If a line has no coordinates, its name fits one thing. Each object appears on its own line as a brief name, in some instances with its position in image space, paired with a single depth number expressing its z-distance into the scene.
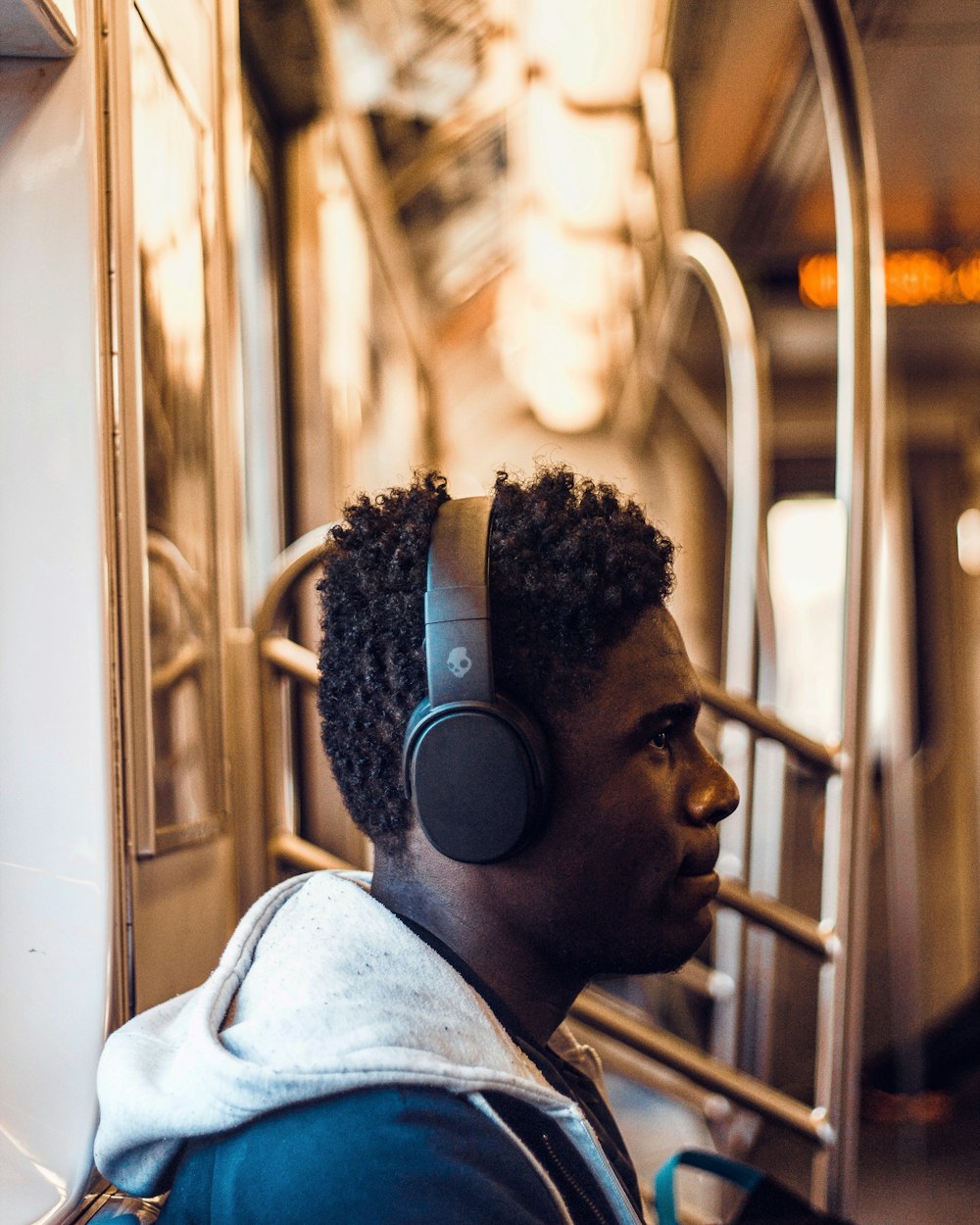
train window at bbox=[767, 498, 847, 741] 5.84
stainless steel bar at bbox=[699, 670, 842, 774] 1.67
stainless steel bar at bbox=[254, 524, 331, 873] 1.60
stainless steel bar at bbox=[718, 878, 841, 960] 1.67
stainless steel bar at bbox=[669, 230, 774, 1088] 2.60
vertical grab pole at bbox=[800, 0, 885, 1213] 1.59
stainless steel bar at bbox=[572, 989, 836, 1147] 1.63
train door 1.15
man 0.72
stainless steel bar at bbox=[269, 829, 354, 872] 1.63
